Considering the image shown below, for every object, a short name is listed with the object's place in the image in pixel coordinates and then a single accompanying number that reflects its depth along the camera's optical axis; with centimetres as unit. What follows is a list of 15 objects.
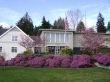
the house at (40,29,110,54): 2482
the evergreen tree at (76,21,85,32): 3847
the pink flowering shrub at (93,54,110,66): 1121
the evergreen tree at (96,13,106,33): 4062
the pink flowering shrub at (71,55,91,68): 1185
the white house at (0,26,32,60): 2444
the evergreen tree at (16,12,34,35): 3717
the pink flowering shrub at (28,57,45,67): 1251
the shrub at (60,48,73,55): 1864
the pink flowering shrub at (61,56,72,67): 1218
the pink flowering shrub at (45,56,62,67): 1229
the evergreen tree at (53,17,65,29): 4290
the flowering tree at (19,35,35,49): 2384
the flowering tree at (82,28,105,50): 2147
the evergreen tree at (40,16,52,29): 3899
